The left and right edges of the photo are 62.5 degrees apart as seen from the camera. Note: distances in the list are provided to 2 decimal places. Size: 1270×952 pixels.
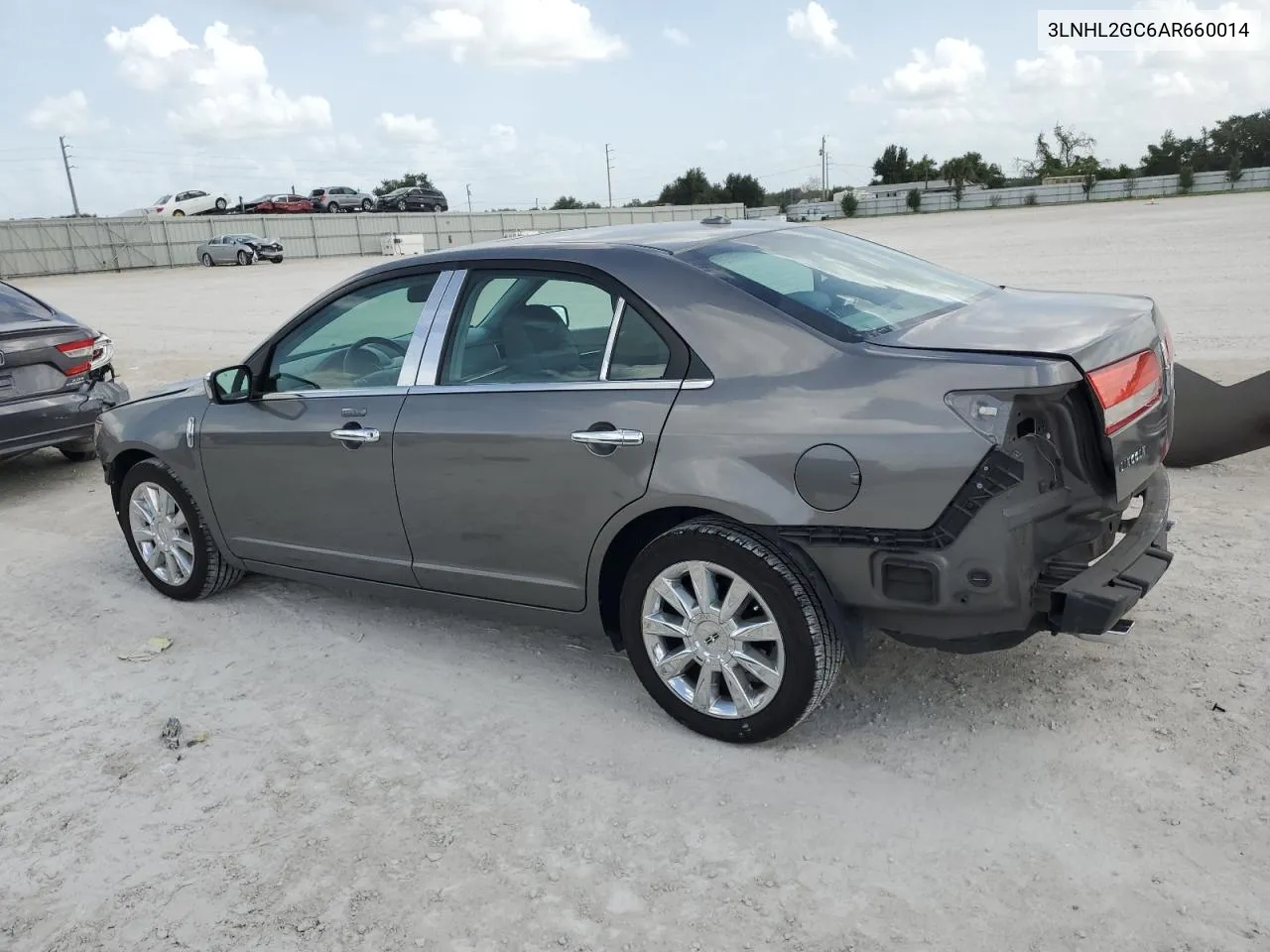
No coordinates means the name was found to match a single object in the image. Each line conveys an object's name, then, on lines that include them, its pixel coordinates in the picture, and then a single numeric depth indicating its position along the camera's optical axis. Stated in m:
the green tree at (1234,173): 69.31
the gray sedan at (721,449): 2.93
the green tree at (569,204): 86.69
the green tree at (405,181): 84.60
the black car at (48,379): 7.09
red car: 55.72
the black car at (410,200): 57.66
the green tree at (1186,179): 67.31
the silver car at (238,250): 42.69
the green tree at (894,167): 101.25
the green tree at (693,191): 91.12
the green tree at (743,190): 91.69
